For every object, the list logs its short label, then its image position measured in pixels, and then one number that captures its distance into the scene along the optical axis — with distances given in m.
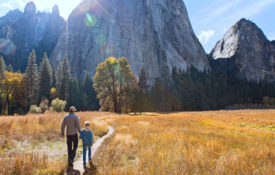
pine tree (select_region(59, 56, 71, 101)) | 54.84
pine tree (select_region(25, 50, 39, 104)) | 48.94
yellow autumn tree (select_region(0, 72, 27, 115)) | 40.62
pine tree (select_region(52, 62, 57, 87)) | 63.28
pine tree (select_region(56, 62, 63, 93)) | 56.64
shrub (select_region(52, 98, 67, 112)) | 31.57
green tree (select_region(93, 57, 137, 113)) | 33.09
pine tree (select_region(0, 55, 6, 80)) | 41.05
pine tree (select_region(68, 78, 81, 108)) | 57.89
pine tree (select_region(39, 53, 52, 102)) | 53.00
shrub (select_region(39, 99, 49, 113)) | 34.00
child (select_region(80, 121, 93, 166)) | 5.84
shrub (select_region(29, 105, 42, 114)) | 30.38
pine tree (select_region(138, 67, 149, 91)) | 60.34
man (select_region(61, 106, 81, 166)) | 5.99
